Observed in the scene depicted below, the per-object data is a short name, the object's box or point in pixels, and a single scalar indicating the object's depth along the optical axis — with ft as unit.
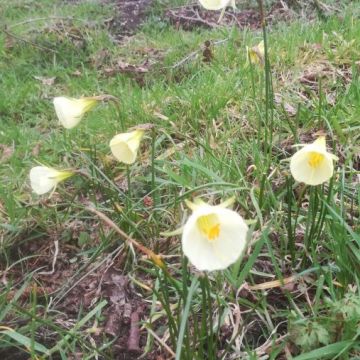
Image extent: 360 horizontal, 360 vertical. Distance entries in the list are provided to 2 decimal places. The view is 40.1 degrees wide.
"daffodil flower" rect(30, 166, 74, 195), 1.06
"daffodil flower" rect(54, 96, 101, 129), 1.11
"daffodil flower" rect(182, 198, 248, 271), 0.78
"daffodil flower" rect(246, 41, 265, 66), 1.37
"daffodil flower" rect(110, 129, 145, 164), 1.03
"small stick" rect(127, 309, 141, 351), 1.11
